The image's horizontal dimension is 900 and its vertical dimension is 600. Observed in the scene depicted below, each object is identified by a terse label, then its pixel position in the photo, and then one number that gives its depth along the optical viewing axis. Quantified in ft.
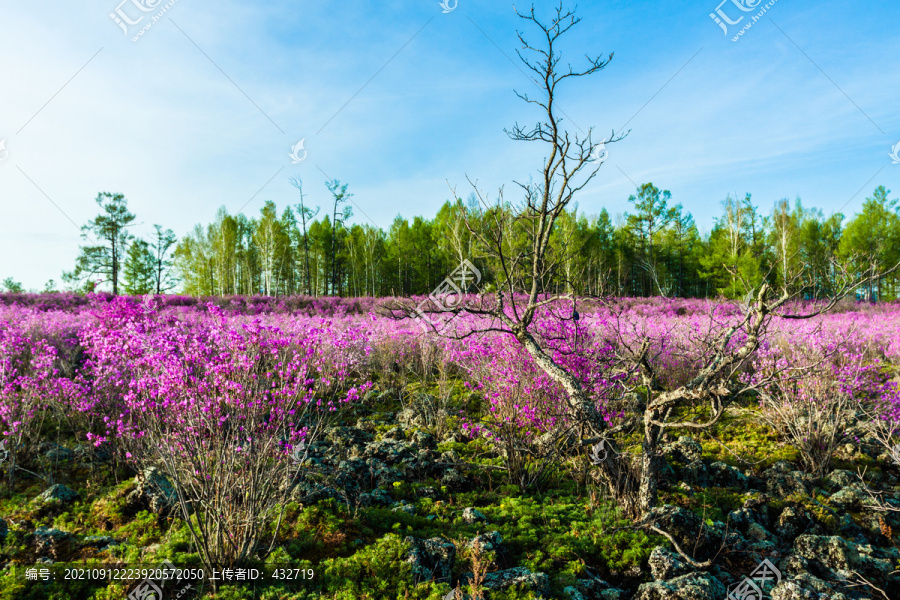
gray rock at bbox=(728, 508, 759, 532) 13.16
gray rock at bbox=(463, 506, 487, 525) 12.68
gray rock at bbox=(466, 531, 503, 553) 10.93
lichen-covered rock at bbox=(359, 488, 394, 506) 13.23
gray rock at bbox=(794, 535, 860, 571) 11.36
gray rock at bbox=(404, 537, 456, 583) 9.96
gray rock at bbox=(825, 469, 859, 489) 15.87
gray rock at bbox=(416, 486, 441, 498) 14.35
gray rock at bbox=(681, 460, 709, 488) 15.79
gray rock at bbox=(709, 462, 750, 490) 15.96
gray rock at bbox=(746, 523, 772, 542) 12.59
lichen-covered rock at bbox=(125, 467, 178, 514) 12.62
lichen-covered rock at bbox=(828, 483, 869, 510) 14.51
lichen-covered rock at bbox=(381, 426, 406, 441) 18.92
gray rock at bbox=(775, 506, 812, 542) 13.08
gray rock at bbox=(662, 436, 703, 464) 16.80
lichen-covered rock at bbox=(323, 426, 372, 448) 17.89
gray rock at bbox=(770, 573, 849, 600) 9.70
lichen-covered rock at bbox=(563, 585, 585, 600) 9.52
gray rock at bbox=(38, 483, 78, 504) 13.44
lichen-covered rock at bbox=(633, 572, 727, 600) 9.42
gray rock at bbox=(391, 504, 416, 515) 13.04
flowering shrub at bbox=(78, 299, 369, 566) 9.86
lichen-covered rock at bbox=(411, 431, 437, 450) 18.11
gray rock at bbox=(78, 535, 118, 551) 11.10
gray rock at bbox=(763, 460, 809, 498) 15.21
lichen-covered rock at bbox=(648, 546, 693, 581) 10.49
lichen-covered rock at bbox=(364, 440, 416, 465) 16.62
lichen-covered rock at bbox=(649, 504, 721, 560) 11.80
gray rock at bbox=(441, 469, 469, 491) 15.16
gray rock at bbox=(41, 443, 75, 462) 16.35
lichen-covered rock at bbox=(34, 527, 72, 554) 10.94
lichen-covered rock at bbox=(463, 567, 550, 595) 9.58
